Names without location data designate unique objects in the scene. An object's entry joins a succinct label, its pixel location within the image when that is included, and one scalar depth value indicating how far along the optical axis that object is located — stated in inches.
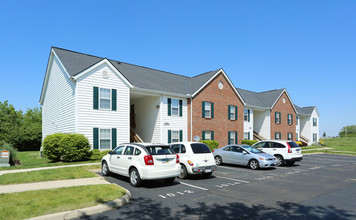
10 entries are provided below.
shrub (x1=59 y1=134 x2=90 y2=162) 609.3
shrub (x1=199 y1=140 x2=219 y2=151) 916.6
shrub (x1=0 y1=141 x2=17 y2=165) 600.8
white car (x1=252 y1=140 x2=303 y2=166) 633.6
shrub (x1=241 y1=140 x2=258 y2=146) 1140.6
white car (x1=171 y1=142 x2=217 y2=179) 421.7
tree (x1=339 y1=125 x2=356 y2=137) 4111.7
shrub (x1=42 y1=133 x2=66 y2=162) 625.0
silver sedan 553.6
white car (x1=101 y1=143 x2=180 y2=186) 350.0
